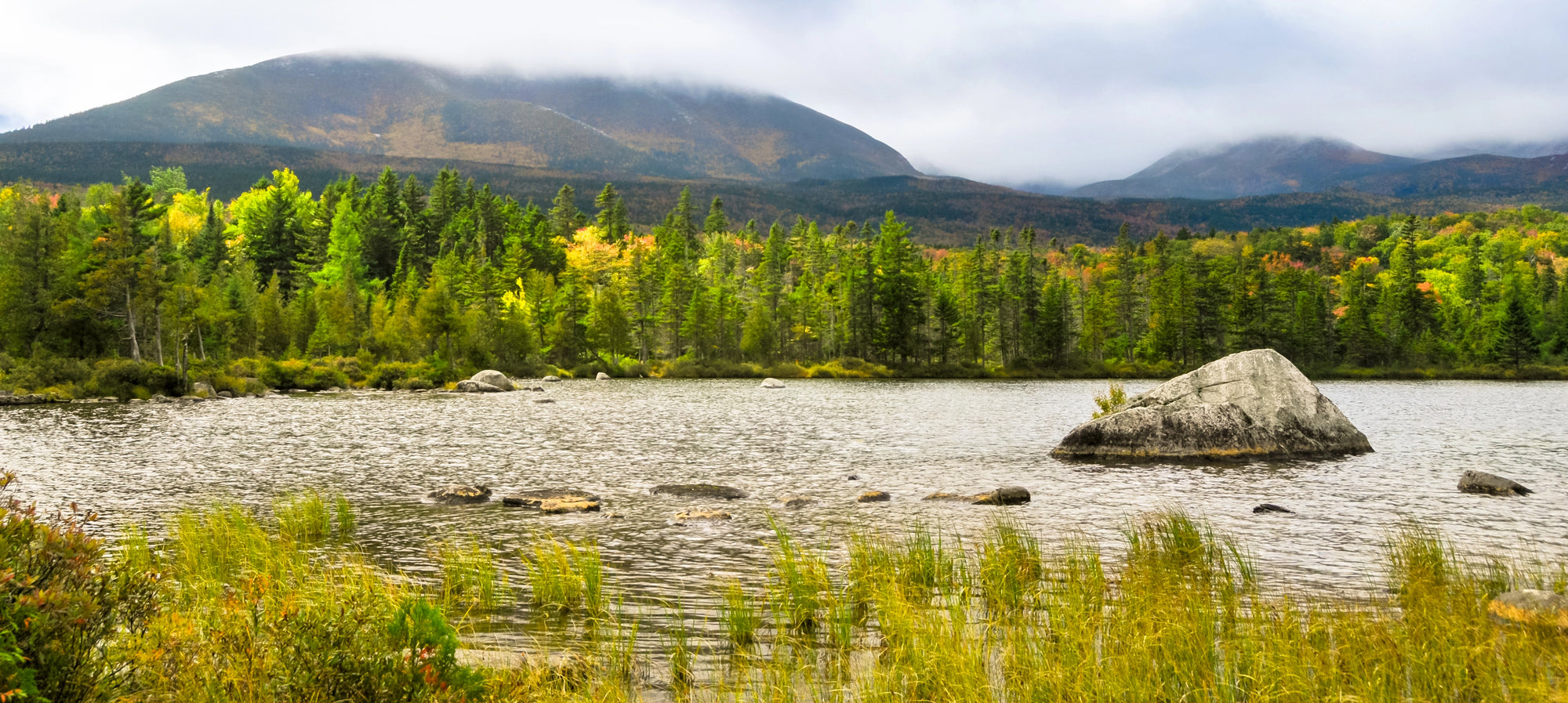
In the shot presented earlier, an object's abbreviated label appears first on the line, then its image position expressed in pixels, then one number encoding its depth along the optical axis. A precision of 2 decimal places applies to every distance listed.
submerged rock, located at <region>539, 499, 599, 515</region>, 16.03
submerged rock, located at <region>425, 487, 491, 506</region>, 17.19
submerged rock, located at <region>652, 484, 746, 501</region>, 18.06
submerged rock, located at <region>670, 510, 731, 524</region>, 15.10
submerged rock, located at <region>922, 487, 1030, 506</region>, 16.69
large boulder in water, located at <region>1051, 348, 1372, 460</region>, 24.05
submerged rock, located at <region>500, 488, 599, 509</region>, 16.73
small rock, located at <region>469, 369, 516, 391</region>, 62.12
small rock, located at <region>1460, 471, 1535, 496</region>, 17.50
